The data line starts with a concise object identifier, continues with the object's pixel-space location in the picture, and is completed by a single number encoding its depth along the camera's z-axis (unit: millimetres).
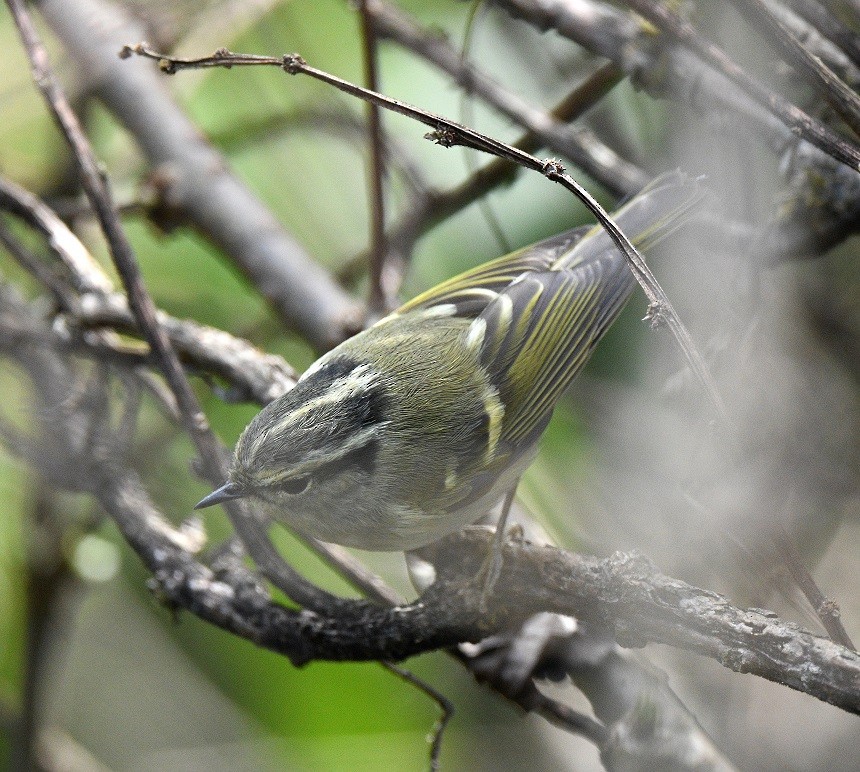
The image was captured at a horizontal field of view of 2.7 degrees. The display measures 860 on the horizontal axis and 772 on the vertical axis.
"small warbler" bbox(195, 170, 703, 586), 2850
